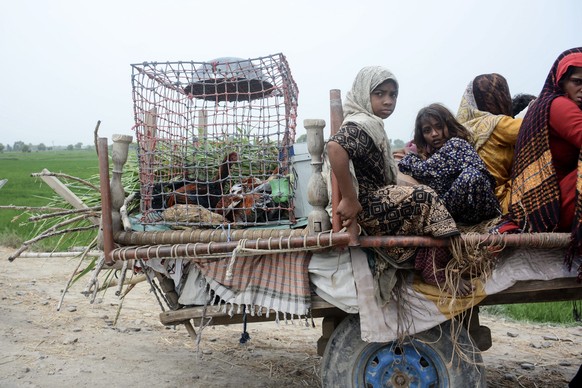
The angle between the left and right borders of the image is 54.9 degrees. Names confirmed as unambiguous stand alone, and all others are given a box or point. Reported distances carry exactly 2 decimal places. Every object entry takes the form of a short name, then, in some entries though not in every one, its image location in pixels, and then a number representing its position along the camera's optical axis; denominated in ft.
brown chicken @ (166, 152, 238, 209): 11.43
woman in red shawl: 9.57
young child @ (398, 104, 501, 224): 10.27
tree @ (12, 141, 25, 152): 305.08
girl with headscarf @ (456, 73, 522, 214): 11.60
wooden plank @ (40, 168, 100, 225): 12.19
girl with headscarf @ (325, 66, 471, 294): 9.07
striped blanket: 10.10
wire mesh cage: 11.18
